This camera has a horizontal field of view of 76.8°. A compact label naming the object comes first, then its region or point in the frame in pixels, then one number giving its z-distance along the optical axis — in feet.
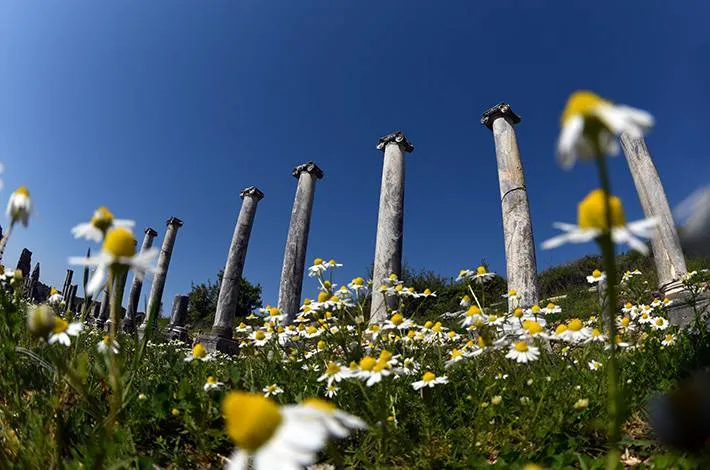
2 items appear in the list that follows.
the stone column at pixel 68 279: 95.79
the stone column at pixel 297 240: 45.73
